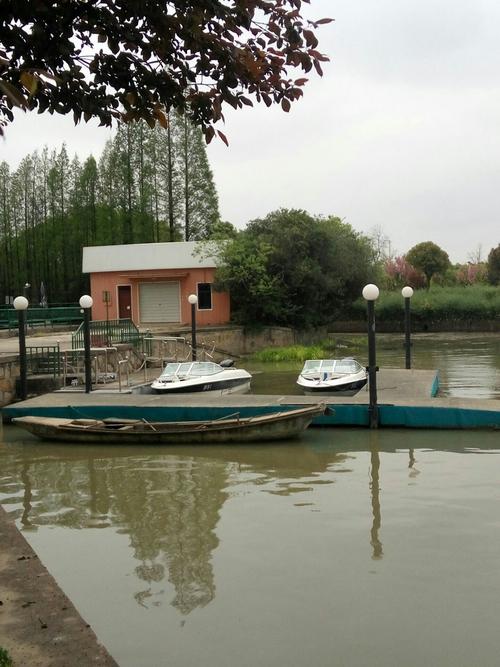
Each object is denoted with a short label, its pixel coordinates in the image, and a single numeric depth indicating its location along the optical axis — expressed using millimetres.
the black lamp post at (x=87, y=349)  18094
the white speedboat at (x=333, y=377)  18984
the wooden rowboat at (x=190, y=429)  13828
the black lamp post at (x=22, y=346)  18016
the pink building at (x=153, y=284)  39312
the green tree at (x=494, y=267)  60250
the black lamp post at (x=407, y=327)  22416
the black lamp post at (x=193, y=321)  25859
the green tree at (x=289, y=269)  37562
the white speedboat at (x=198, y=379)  18844
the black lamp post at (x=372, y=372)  14932
